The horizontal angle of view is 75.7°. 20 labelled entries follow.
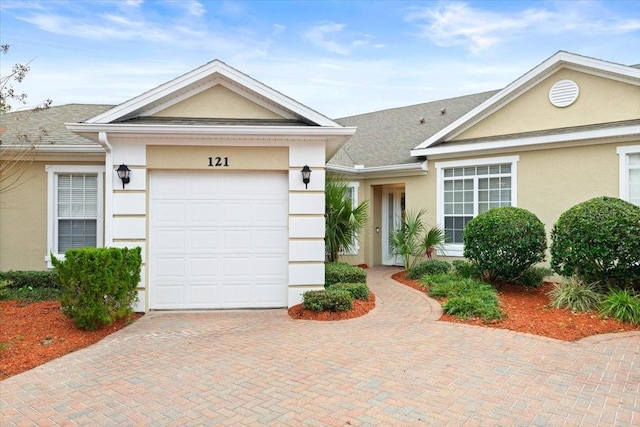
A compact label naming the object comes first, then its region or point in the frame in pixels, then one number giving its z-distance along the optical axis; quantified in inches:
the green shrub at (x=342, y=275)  360.8
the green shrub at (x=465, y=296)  286.8
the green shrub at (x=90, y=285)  255.4
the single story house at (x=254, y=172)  313.4
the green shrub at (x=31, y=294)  345.4
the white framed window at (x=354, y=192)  554.3
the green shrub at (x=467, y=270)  394.3
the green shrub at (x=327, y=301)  298.7
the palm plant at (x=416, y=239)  476.1
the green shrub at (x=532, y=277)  377.7
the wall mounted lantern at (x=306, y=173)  316.2
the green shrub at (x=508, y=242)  351.6
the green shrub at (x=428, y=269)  442.9
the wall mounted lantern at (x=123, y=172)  305.9
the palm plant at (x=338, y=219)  408.8
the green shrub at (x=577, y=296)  301.6
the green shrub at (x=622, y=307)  272.4
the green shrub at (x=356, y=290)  333.4
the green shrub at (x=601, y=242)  293.9
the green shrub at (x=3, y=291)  341.7
